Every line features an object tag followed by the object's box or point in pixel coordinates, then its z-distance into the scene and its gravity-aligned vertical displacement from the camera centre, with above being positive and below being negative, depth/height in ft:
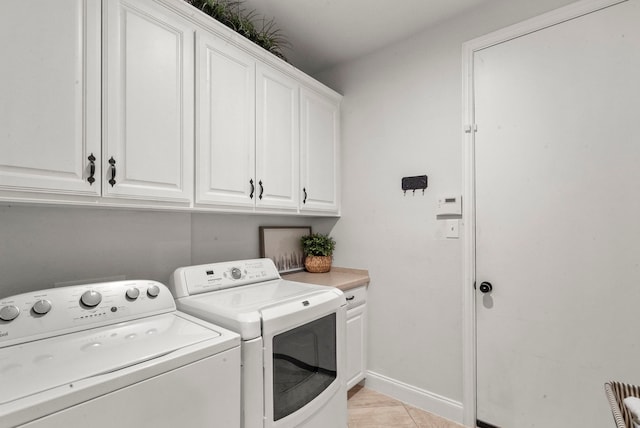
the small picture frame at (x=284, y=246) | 7.40 -0.81
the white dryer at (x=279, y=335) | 3.82 -1.81
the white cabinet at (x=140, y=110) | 3.35 +1.57
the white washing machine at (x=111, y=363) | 2.43 -1.45
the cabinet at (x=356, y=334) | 7.07 -2.98
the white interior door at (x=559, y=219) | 4.76 -0.08
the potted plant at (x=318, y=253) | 8.02 -1.03
